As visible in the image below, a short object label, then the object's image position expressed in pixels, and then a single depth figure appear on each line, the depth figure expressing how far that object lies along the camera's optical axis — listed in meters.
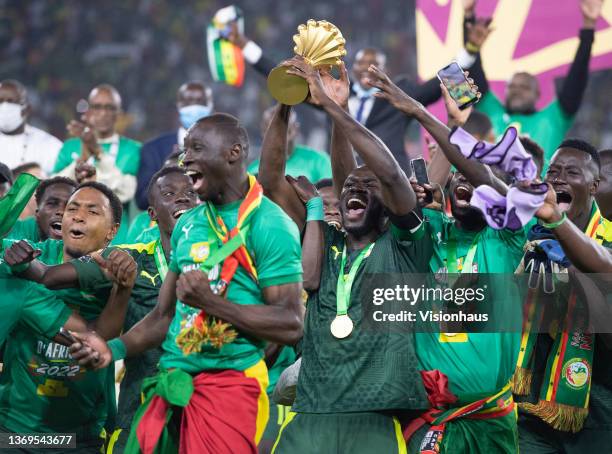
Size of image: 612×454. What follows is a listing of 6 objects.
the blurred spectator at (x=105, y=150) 16.61
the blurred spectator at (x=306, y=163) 17.52
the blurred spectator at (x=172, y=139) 17.47
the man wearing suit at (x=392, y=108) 16.94
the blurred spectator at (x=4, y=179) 13.49
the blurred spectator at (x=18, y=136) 18.39
